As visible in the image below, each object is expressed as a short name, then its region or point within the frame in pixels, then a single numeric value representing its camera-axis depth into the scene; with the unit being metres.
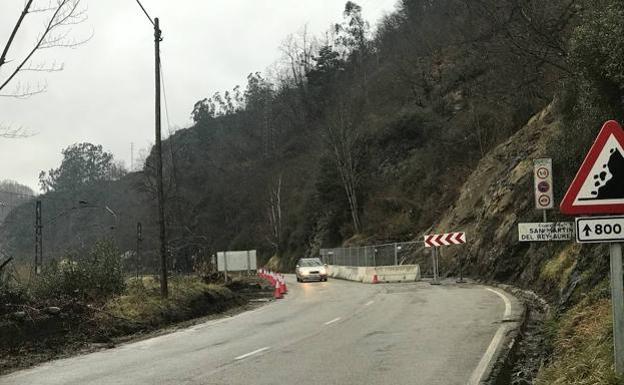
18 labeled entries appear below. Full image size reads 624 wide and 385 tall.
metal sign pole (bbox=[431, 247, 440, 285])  28.41
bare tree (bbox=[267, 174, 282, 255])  79.56
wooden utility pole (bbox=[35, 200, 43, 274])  34.62
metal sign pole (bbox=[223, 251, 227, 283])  45.98
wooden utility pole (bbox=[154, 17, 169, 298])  20.27
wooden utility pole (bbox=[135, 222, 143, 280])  26.03
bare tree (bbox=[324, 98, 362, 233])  58.91
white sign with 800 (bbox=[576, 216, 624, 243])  5.71
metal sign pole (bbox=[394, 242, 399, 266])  37.66
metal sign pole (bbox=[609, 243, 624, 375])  5.71
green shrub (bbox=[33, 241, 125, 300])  16.70
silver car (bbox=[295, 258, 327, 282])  39.25
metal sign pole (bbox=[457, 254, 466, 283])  28.21
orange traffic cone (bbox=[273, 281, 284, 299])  27.14
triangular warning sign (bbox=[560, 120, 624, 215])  5.73
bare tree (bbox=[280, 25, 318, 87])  100.19
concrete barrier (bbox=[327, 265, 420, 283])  33.91
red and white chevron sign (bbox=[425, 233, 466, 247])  29.47
